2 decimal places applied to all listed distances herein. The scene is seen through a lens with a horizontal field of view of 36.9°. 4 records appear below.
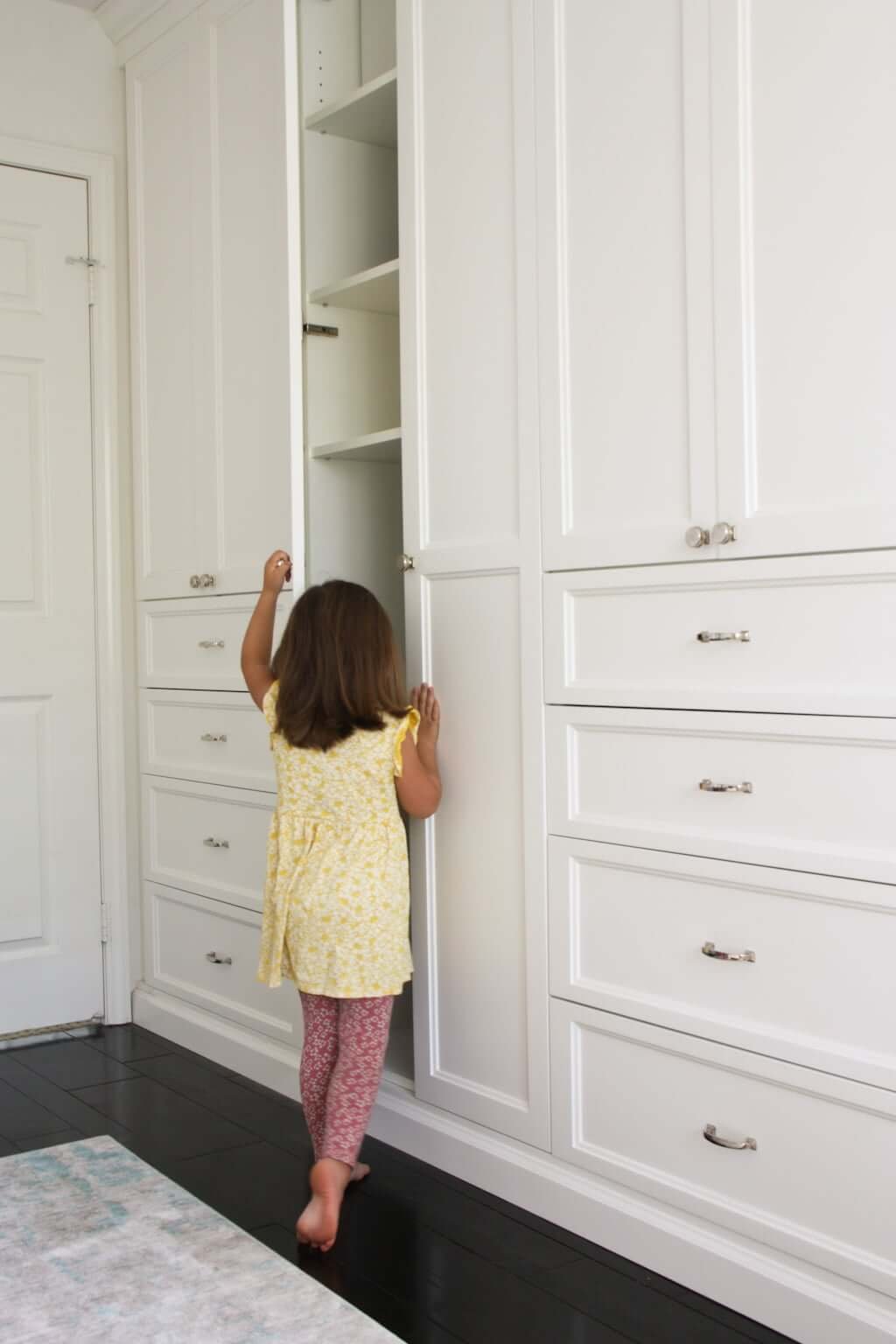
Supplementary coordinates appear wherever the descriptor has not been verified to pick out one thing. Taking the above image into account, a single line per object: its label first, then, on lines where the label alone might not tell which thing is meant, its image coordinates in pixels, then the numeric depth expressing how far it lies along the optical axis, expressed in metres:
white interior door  3.36
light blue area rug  1.14
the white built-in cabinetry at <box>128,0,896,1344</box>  1.75
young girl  2.25
